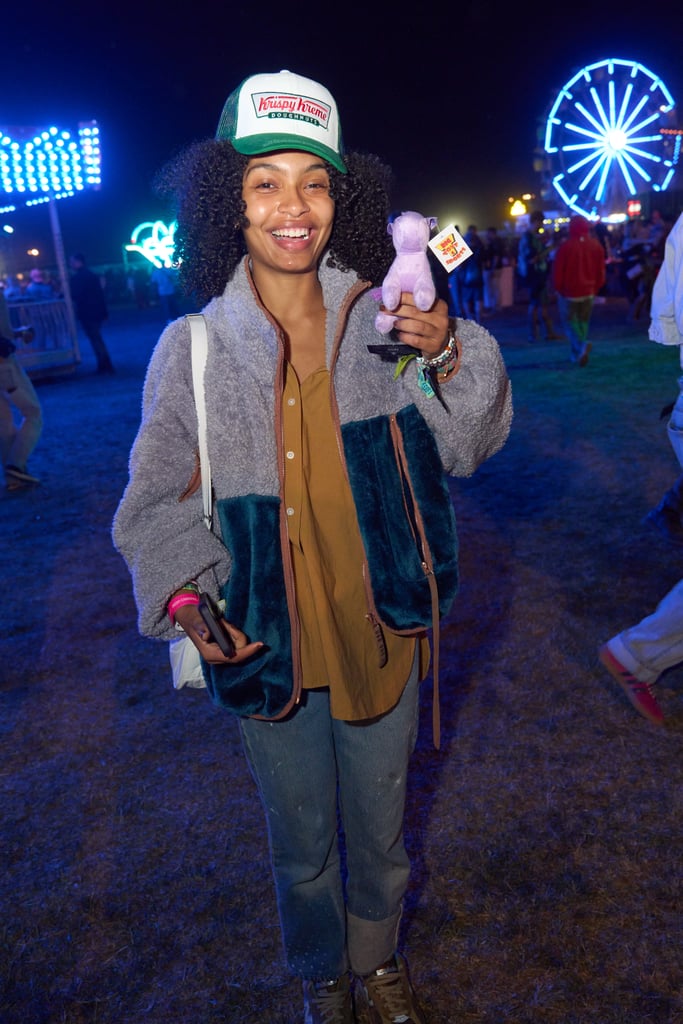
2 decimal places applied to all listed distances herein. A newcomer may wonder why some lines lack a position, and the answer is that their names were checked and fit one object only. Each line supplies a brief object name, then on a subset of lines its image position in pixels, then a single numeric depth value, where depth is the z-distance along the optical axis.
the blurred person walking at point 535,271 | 13.46
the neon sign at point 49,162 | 15.01
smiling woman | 1.65
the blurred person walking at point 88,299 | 14.09
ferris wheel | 23.02
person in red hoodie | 10.70
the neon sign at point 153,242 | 19.39
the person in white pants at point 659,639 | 3.15
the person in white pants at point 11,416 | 7.46
